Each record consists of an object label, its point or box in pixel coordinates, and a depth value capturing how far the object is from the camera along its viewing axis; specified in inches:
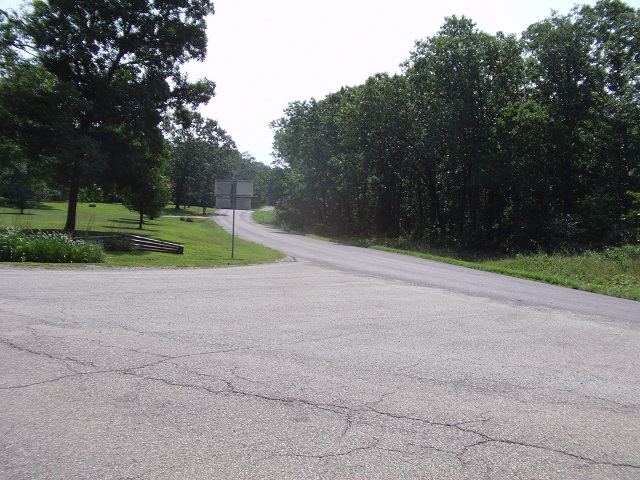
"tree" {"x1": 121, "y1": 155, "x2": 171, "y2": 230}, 1561.3
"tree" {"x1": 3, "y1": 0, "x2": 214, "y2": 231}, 909.2
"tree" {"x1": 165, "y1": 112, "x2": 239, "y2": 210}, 3442.4
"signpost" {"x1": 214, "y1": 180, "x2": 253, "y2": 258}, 794.8
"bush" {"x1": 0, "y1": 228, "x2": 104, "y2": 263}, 595.8
